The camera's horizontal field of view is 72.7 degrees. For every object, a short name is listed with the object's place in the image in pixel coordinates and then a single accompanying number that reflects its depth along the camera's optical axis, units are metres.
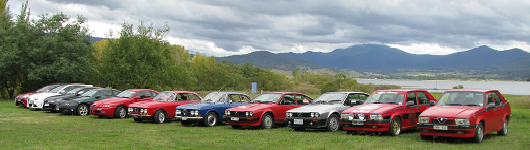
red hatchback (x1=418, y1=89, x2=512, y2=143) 8.60
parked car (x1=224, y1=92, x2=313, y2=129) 12.25
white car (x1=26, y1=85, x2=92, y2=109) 20.27
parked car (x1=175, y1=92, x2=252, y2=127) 13.20
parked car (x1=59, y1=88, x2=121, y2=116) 17.61
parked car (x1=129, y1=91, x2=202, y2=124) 14.45
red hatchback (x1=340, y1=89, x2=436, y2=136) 10.07
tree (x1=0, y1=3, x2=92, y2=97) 30.22
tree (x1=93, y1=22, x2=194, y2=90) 32.06
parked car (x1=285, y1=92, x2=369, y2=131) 11.35
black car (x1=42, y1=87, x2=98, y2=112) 18.68
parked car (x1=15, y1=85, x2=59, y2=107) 21.66
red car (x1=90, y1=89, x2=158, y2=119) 16.33
